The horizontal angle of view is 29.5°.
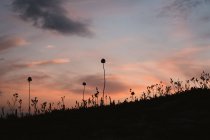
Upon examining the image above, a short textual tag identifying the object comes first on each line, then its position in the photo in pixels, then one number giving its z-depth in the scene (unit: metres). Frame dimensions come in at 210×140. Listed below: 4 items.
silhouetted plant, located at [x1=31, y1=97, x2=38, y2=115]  18.20
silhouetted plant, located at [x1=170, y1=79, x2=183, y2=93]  19.37
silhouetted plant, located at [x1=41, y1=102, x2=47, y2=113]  17.73
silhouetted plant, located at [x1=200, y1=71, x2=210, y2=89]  18.83
